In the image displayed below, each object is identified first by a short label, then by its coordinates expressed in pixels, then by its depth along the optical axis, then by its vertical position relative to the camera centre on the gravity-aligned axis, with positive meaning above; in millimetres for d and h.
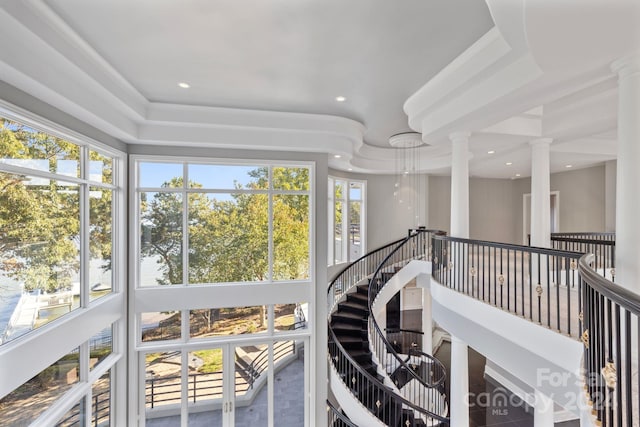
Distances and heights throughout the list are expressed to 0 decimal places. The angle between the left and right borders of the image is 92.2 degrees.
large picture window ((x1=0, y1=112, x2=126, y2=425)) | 3302 -763
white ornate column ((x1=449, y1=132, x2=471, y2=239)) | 4867 +469
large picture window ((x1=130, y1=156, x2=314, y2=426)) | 5617 -1401
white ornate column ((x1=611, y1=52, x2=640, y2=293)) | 2615 +335
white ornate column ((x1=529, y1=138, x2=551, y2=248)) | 5234 +296
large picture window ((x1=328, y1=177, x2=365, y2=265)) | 8711 -204
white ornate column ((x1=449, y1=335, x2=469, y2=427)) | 4578 -2579
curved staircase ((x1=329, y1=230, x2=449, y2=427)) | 5691 -3082
